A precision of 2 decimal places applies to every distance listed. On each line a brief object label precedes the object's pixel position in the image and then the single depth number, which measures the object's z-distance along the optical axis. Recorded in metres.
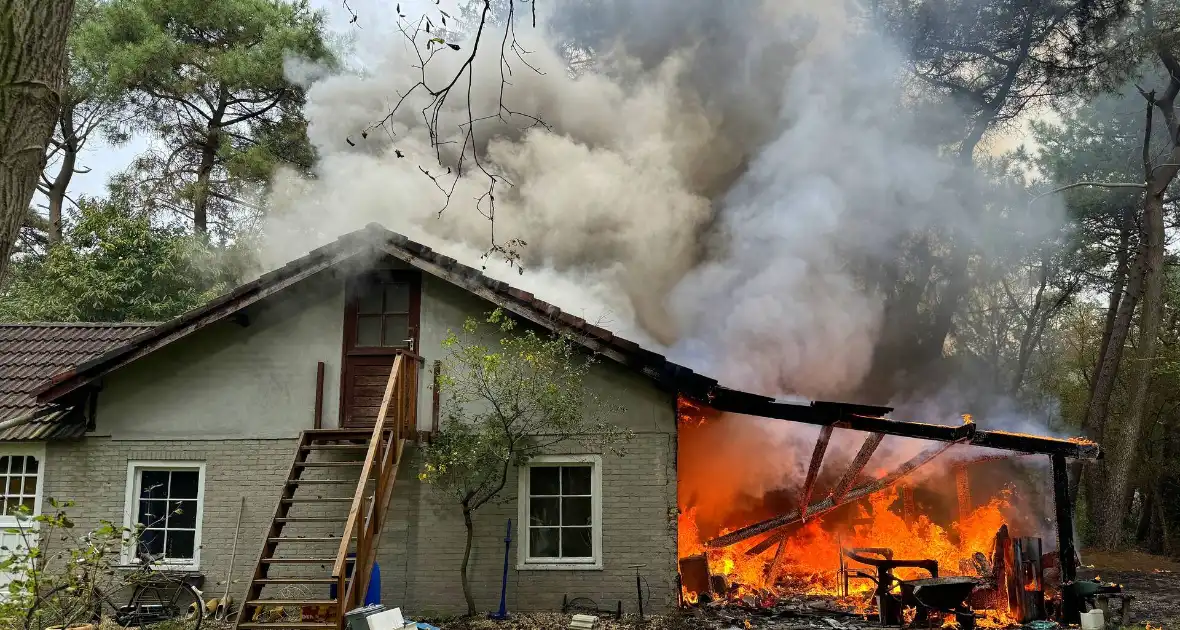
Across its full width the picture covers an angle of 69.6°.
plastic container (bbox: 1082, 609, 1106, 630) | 10.20
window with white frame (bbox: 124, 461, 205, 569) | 11.53
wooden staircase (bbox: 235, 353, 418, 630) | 8.91
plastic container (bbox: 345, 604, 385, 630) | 8.33
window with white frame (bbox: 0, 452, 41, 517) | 11.80
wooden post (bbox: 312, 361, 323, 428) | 11.57
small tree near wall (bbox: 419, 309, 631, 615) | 10.45
